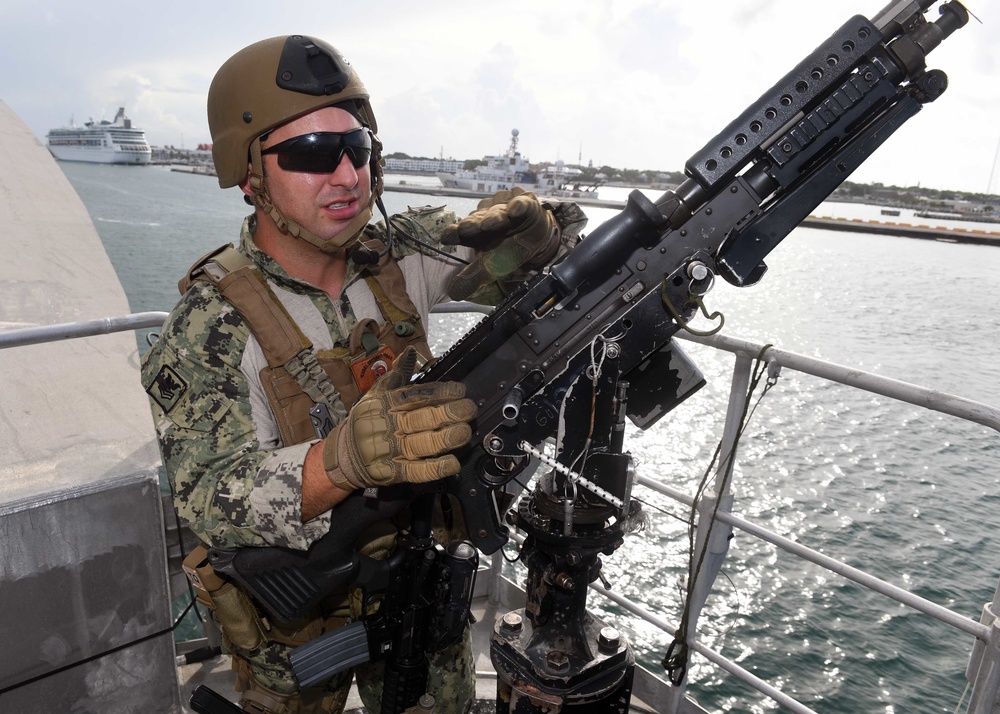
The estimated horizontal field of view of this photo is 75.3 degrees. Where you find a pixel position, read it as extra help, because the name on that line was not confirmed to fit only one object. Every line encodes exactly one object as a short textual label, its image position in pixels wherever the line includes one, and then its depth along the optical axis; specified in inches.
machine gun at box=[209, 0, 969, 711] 63.2
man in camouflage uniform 64.6
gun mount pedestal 66.1
